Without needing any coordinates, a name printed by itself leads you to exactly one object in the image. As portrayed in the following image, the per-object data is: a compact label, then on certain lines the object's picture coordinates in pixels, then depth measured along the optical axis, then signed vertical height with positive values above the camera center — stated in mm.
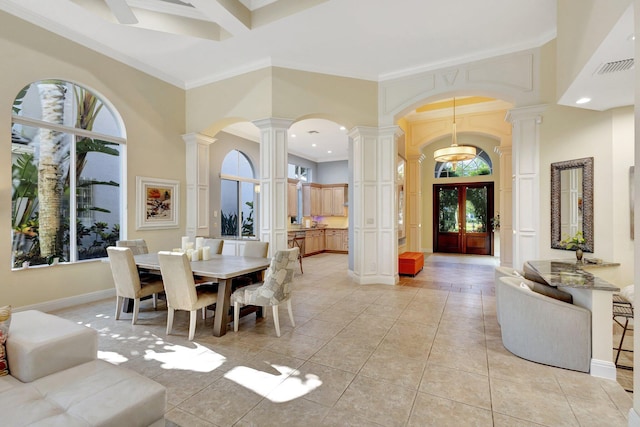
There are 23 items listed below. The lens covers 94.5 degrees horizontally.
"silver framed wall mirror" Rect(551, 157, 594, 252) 3869 +187
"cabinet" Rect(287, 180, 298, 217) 9672 +512
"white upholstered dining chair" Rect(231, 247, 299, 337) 3186 -823
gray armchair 2463 -1011
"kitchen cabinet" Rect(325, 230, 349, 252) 10265 -920
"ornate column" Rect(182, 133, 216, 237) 5992 +628
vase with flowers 3596 -366
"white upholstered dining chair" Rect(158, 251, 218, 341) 3032 -745
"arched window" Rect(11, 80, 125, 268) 3953 +600
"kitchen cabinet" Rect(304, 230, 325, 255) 9461 -925
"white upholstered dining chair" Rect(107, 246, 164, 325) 3414 -748
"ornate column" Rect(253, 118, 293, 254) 5121 +565
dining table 3183 -626
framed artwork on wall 5250 +212
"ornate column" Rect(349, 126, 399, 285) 5488 +152
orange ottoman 6191 -1069
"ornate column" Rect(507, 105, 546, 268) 4418 +512
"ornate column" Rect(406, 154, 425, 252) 8609 +269
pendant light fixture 6695 +1402
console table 2365 -845
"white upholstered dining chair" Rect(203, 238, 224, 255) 4645 -503
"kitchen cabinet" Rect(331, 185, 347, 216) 10570 +509
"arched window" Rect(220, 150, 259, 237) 7648 +483
